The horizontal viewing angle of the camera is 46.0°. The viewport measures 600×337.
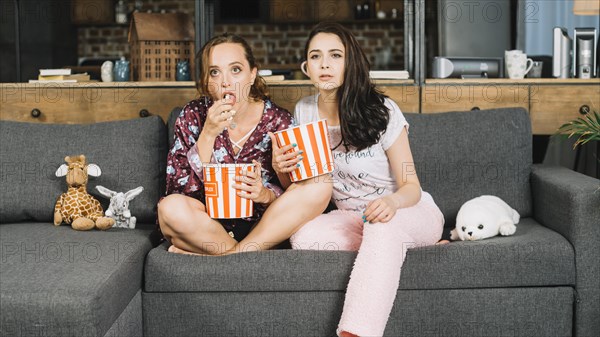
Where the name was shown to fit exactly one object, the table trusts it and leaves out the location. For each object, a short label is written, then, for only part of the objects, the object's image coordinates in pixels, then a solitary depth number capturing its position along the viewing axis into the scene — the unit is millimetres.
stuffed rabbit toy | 2375
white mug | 2871
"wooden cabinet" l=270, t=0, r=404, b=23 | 5855
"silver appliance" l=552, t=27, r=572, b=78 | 2912
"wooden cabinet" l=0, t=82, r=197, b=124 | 2846
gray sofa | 1937
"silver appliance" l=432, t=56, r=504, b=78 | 2936
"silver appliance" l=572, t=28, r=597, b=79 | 2883
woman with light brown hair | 1994
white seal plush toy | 2143
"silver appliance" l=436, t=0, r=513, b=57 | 4078
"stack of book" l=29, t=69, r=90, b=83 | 2865
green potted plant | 2172
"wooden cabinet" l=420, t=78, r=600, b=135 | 2807
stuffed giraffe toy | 2295
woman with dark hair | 2045
